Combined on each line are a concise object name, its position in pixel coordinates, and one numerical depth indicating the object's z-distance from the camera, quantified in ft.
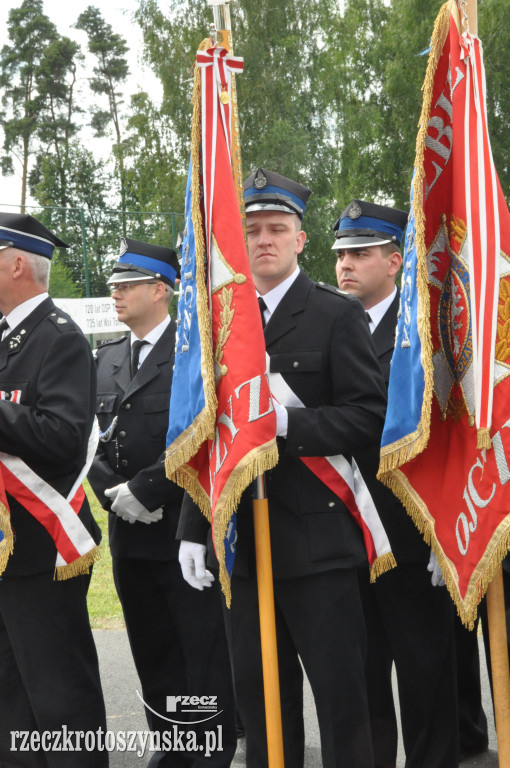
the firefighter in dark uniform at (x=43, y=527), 10.36
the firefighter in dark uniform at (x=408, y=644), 10.86
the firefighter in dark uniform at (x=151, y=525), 12.26
